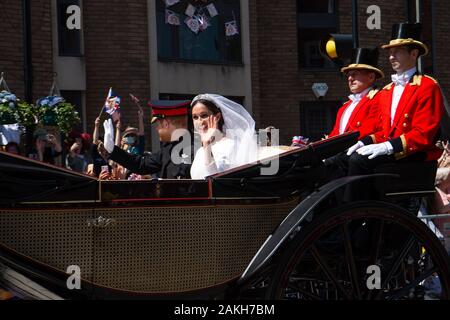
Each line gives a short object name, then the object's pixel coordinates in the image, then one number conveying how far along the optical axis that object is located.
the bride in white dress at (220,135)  9.73
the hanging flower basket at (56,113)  17.64
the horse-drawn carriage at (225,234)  7.84
